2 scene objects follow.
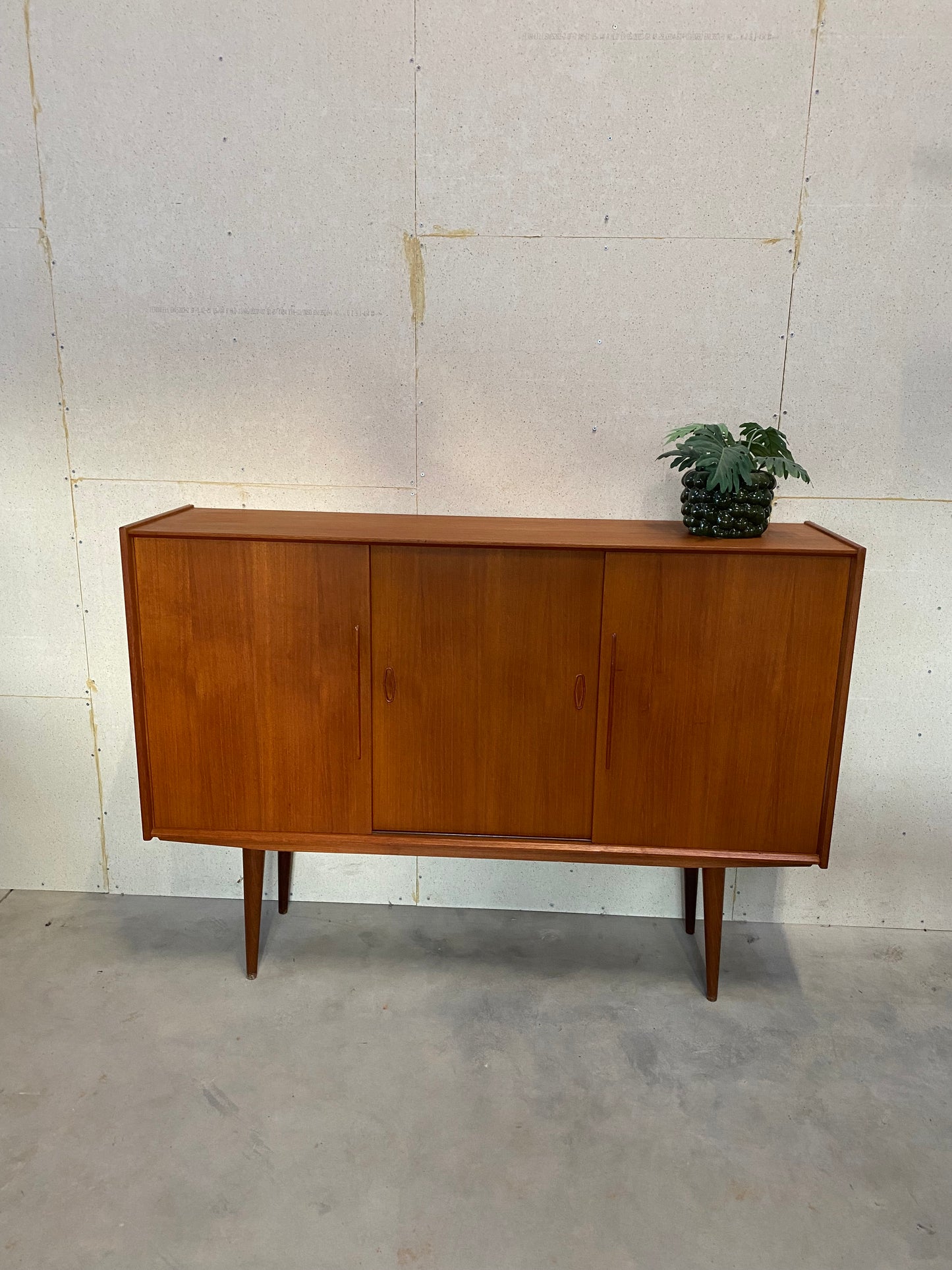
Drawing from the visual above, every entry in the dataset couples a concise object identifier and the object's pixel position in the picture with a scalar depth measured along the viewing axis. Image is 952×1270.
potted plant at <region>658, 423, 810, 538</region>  2.02
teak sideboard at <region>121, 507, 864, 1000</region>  1.99
